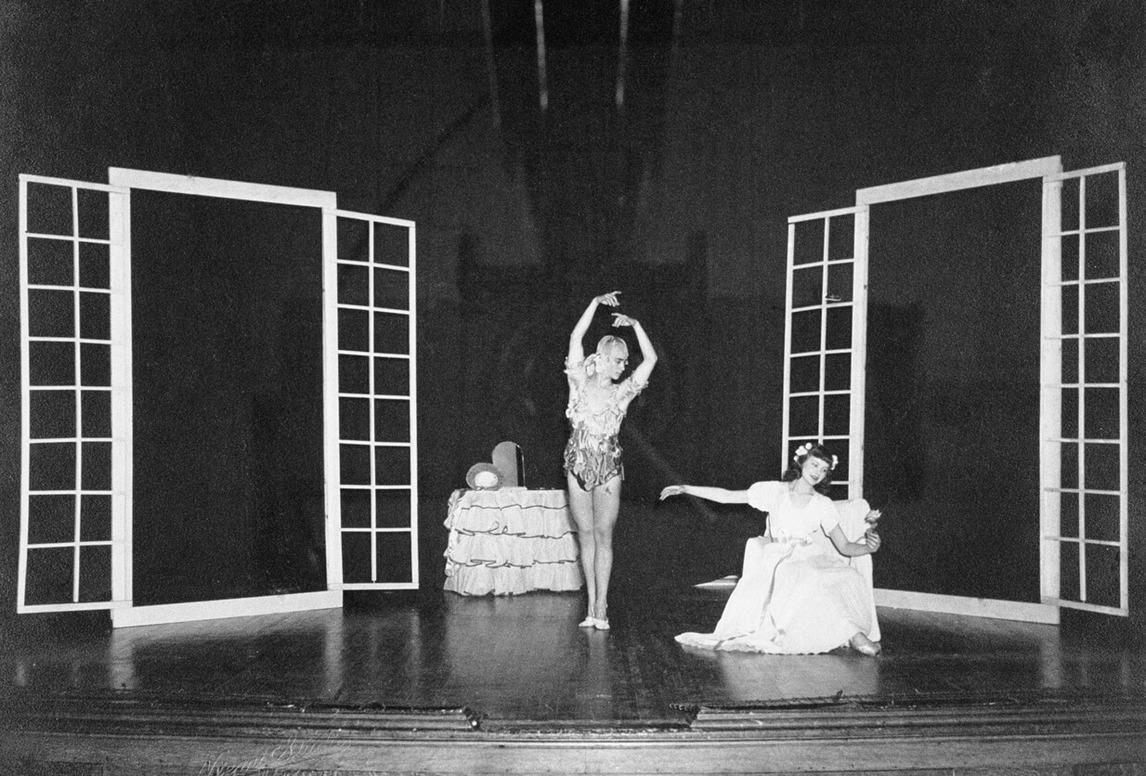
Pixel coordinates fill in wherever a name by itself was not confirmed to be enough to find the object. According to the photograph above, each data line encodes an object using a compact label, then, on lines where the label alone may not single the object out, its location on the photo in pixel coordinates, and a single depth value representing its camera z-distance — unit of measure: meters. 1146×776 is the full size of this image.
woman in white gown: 5.42
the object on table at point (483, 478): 7.48
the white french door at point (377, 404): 7.87
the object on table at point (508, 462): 7.89
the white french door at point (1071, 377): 6.10
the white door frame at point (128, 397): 5.89
